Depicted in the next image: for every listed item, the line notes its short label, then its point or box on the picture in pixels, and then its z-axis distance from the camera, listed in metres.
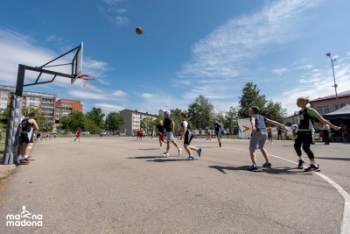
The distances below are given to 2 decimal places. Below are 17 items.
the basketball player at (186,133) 6.40
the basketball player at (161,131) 10.22
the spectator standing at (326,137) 13.27
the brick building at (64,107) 111.62
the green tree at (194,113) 71.69
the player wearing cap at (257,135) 4.68
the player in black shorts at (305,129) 4.42
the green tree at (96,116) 102.69
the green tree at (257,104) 49.81
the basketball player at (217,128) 11.54
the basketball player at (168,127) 7.38
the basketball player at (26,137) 5.68
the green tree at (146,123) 108.56
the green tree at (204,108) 68.50
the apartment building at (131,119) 120.84
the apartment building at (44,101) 98.82
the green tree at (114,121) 106.00
